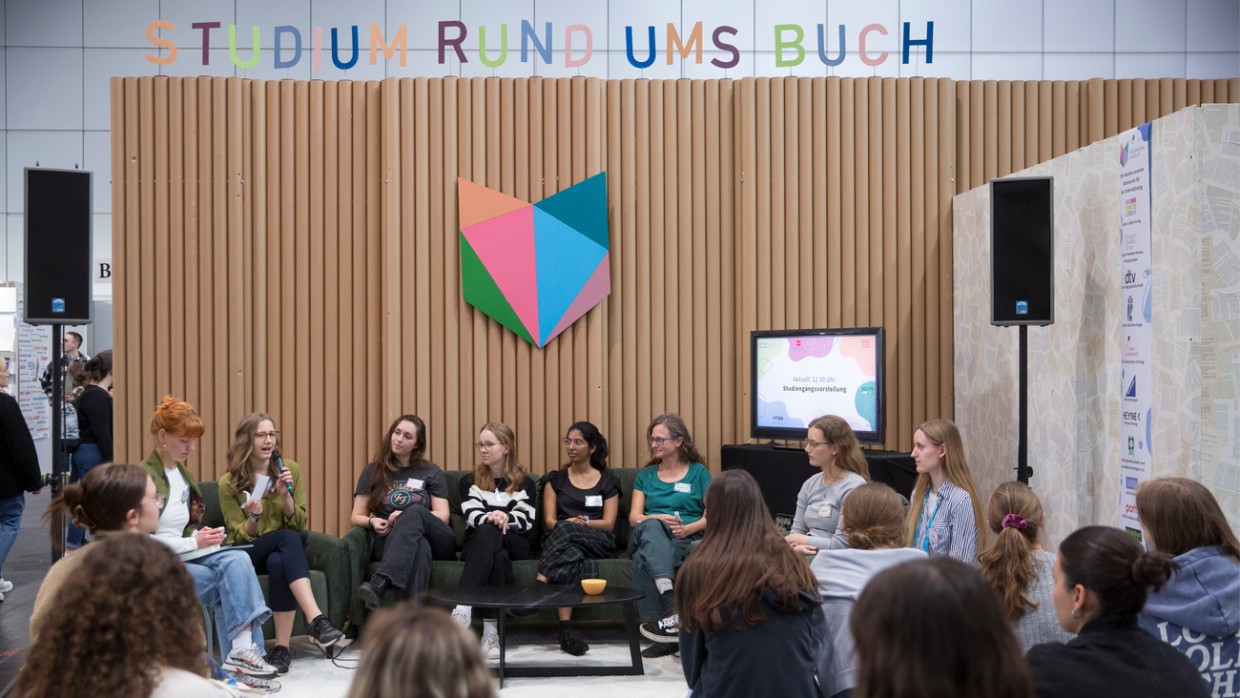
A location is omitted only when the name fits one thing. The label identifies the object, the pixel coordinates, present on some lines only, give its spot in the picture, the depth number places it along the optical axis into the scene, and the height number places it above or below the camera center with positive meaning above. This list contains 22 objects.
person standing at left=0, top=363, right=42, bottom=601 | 5.68 -0.64
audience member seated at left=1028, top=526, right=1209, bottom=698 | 1.93 -0.55
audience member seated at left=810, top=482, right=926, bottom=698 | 3.02 -0.62
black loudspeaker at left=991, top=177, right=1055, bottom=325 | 5.17 +0.46
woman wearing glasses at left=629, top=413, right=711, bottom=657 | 5.20 -0.91
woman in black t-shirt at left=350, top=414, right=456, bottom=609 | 5.16 -0.87
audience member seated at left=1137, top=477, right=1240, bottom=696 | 2.54 -0.58
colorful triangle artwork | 6.35 +0.51
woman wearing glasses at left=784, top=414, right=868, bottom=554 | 4.85 -0.60
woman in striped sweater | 5.28 -0.90
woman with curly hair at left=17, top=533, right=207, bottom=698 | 1.72 -0.47
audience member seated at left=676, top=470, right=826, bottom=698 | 2.77 -0.70
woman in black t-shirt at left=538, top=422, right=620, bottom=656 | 5.34 -0.90
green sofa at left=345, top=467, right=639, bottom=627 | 5.29 -1.17
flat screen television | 5.67 -0.20
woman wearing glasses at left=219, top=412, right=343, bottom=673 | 4.97 -0.86
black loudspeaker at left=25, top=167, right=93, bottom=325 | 5.11 +0.46
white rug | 4.57 -1.50
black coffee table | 4.68 -1.15
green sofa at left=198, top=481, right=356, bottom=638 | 5.13 -1.14
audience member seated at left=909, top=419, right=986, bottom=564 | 4.23 -0.64
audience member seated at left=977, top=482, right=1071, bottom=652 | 2.92 -0.65
